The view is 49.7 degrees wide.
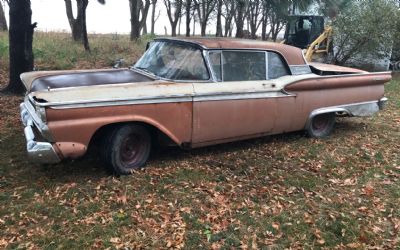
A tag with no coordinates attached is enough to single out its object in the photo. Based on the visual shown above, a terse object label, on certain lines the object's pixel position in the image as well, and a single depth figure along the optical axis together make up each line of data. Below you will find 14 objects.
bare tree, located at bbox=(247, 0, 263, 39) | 25.92
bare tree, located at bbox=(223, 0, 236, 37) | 23.57
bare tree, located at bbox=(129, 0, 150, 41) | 17.81
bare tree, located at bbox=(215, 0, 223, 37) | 19.15
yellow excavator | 17.08
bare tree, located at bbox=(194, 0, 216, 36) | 19.06
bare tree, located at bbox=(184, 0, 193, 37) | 12.34
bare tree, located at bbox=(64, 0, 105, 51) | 13.16
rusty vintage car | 4.51
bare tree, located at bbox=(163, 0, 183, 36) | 23.44
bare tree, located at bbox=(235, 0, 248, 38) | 18.63
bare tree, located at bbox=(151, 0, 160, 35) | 35.50
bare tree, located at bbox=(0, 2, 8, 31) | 18.64
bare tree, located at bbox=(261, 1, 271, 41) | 27.35
